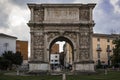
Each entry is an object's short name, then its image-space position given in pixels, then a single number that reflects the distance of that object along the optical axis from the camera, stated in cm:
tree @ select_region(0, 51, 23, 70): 2606
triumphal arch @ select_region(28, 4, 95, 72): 1695
